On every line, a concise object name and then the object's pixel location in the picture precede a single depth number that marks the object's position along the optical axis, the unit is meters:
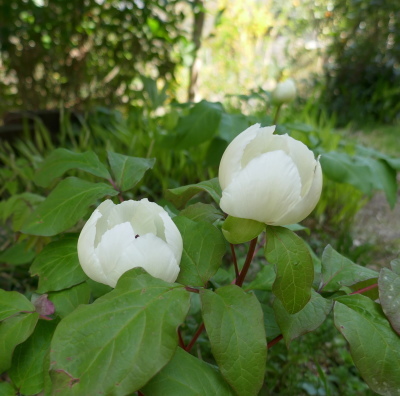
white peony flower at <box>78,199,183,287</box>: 0.48
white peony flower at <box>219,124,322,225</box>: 0.47
